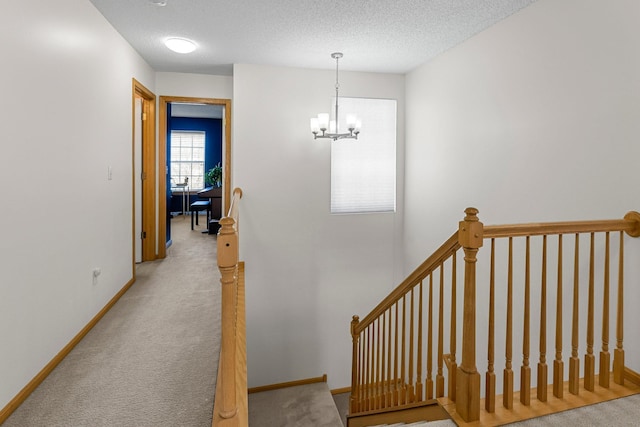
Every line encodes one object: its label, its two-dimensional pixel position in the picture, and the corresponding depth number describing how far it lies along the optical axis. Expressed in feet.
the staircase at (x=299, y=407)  13.78
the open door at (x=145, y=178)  15.04
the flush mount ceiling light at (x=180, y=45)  11.85
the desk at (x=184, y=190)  31.12
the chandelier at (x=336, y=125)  12.74
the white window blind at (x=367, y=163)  16.10
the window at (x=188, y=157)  31.65
